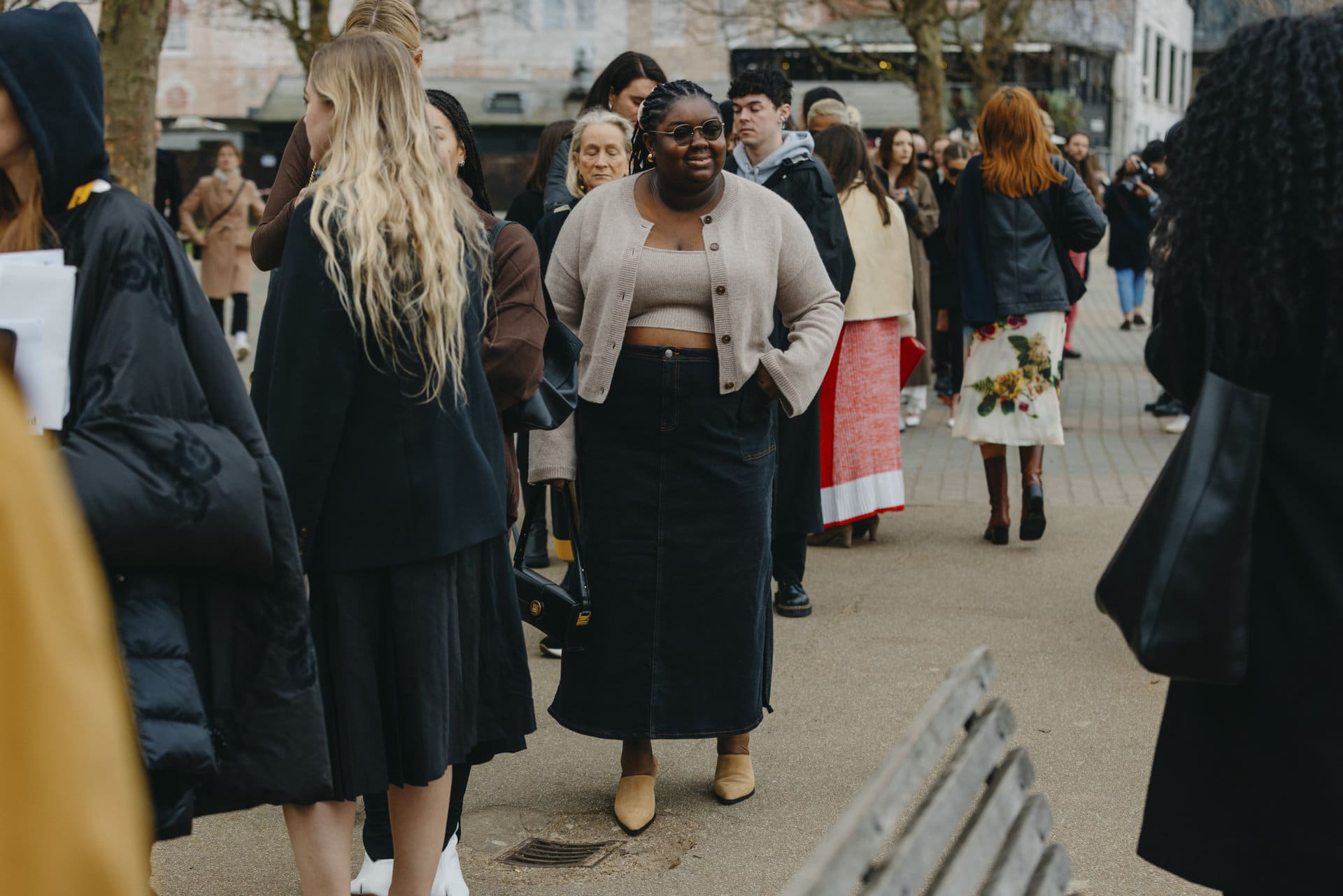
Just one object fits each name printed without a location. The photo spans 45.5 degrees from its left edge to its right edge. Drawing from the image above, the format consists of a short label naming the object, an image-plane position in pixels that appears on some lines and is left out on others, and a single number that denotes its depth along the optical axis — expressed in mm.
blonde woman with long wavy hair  2930
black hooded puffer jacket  2168
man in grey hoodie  6062
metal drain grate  3941
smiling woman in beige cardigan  4066
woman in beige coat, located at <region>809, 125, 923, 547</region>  7199
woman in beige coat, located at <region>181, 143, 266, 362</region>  13711
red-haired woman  7195
